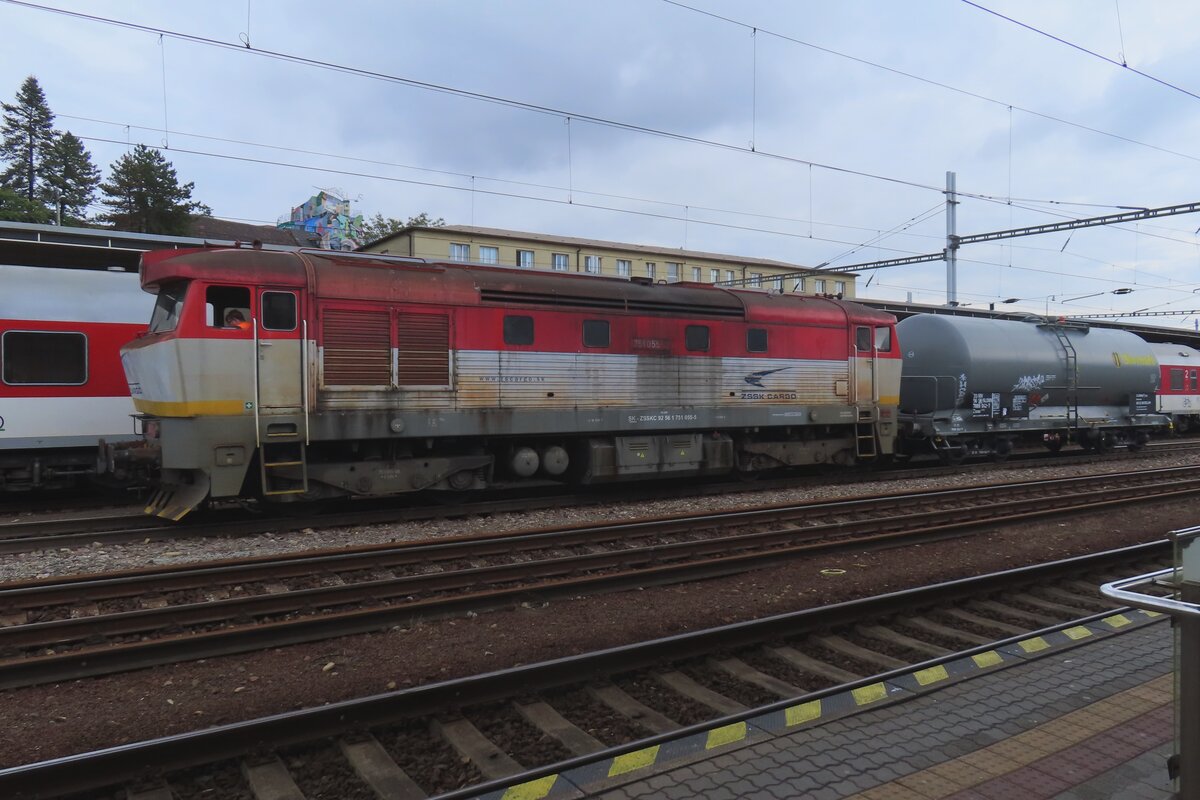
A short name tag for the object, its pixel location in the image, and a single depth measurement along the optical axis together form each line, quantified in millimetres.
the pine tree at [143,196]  53500
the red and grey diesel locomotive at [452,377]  10133
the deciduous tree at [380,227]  61428
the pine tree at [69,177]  57688
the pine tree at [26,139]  57062
